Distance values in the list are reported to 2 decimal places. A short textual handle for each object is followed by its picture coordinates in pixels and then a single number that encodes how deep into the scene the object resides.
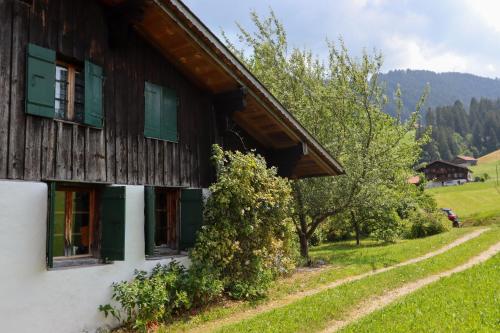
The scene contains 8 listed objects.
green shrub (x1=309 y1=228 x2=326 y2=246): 29.43
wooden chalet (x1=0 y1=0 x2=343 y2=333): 7.19
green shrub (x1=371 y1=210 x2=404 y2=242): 28.42
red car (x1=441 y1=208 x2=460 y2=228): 35.93
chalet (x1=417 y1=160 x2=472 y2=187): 99.44
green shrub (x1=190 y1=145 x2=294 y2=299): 10.27
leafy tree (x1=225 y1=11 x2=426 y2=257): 16.94
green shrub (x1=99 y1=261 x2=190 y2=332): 8.22
